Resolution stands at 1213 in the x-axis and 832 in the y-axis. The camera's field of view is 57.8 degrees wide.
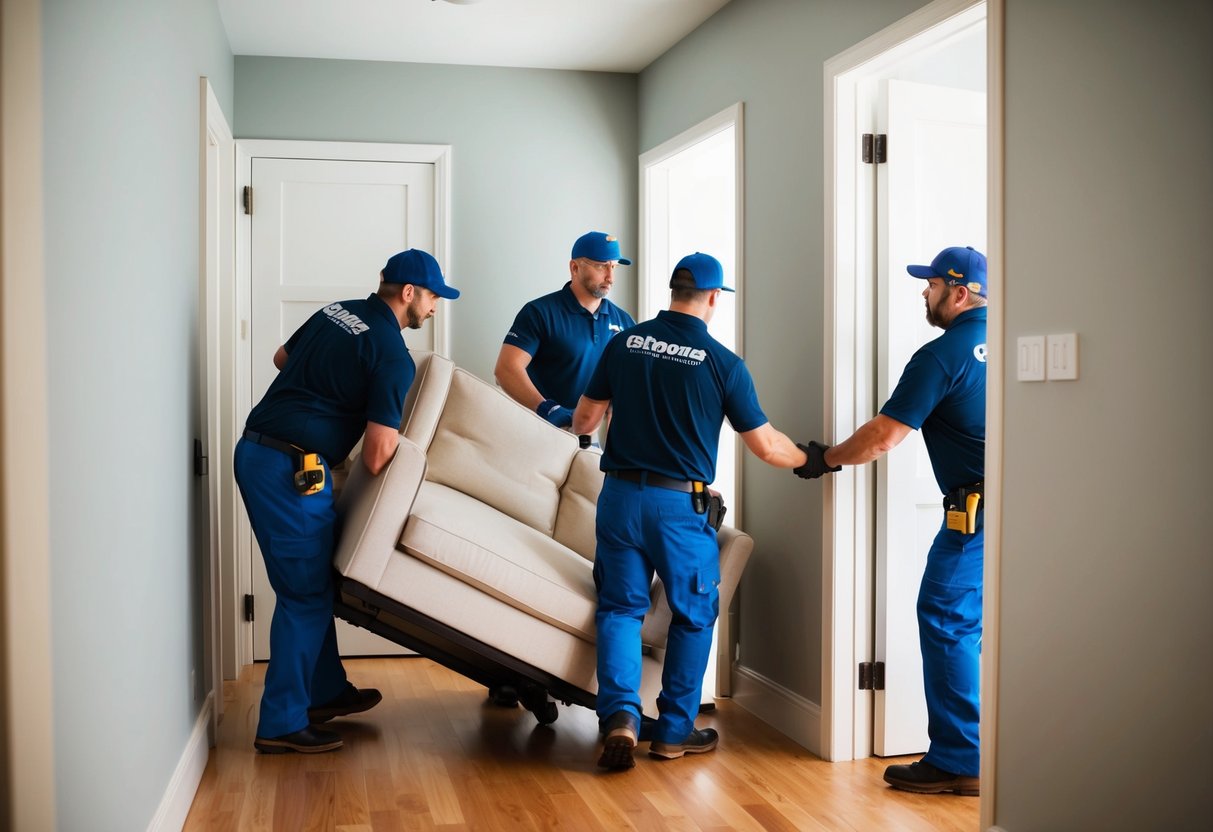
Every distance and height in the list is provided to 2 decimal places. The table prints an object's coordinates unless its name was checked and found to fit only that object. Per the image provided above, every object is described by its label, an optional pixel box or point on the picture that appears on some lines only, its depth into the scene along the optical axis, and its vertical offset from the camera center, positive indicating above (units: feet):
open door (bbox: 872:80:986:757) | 11.70 +0.98
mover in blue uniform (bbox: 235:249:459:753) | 11.09 -0.51
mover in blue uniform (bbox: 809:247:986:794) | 10.43 -0.92
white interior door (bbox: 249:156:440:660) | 16.52 +2.44
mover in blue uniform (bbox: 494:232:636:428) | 14.47 +0.79
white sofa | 10.98 -1.58
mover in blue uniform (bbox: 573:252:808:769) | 11.10 -0.88
